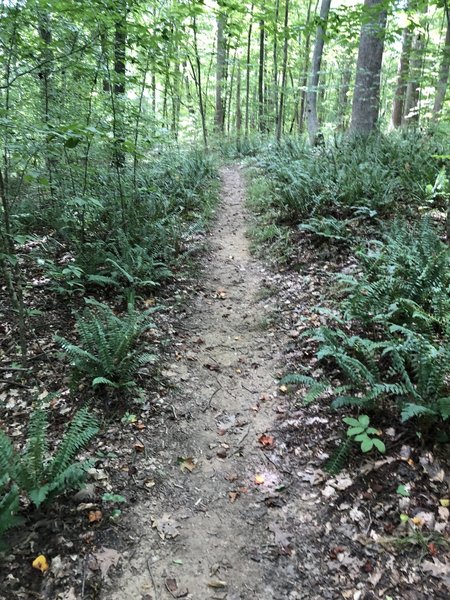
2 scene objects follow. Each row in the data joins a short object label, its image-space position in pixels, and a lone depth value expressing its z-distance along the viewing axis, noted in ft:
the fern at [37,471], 9.01
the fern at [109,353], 14.34
